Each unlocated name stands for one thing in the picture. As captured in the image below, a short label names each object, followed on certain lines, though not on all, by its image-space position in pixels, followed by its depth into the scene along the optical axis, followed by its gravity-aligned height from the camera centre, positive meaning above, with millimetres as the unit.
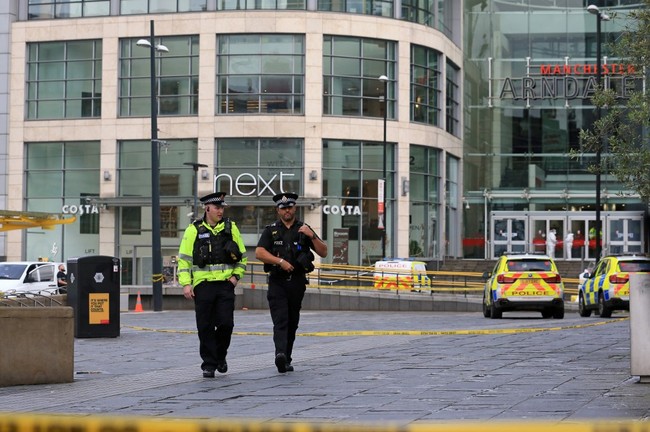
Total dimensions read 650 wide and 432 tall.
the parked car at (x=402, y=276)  41969 -737
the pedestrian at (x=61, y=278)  35281 -699
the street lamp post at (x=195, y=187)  46594 +2516
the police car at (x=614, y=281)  28875 -601
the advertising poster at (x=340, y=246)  49500 +312
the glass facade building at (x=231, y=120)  50875 +5444
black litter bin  20000 -672
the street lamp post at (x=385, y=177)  49312 +3079
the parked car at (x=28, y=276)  34062 -631
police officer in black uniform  12227 -109
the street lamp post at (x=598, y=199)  42312 +1932
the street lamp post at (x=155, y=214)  36344 +1158
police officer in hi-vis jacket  12047 -216
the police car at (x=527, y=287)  28625 -732
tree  14852 +1652
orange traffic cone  37125 -1550
